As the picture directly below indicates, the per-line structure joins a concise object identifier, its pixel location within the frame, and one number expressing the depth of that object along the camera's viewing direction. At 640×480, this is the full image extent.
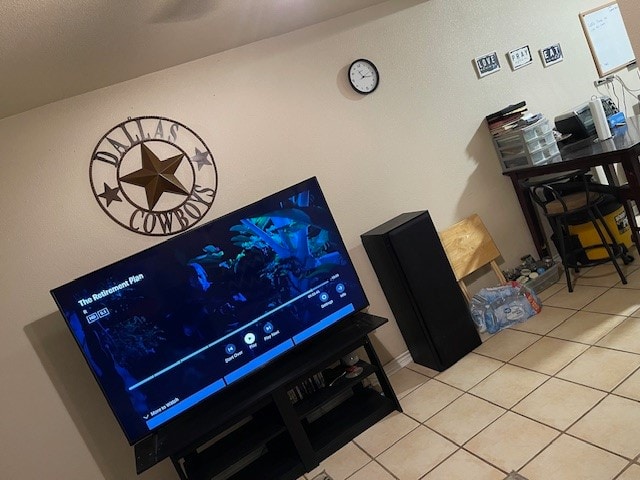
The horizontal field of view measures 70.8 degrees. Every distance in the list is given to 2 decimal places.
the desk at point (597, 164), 2.78
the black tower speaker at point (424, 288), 2.78
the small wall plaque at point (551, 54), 3.76
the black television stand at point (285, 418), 2.28
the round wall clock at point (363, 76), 3.08
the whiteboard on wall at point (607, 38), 4.01
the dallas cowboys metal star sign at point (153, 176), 2.51
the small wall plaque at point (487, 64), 3.51
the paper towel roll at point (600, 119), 3.23
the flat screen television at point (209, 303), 2.22
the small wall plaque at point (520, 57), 3.63
